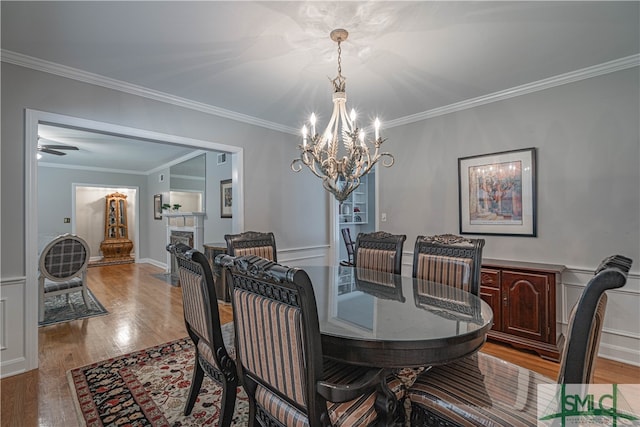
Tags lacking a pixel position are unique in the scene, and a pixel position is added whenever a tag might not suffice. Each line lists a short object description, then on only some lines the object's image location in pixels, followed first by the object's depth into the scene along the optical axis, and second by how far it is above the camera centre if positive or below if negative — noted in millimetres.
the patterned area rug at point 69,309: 3643 -1237
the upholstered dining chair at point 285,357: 1048 -549
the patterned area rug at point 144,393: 1871 -1268
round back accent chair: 3438 -598
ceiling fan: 4332 +1019
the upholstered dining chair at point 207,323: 1513 -573
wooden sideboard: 2617 -822
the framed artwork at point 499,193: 3055 +230
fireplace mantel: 5543 -170
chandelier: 2074 +454
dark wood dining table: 1238 -520
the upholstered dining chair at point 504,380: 976 -769
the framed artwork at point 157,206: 7312 +248
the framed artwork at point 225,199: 5117 +292
